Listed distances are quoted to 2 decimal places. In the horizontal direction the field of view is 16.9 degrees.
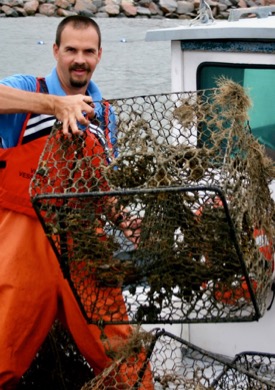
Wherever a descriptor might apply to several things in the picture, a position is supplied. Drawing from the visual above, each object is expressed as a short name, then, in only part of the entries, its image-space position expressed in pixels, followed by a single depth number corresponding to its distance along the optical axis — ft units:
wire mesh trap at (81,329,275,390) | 11.48
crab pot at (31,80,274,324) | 9.81
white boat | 13.82
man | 11.84
